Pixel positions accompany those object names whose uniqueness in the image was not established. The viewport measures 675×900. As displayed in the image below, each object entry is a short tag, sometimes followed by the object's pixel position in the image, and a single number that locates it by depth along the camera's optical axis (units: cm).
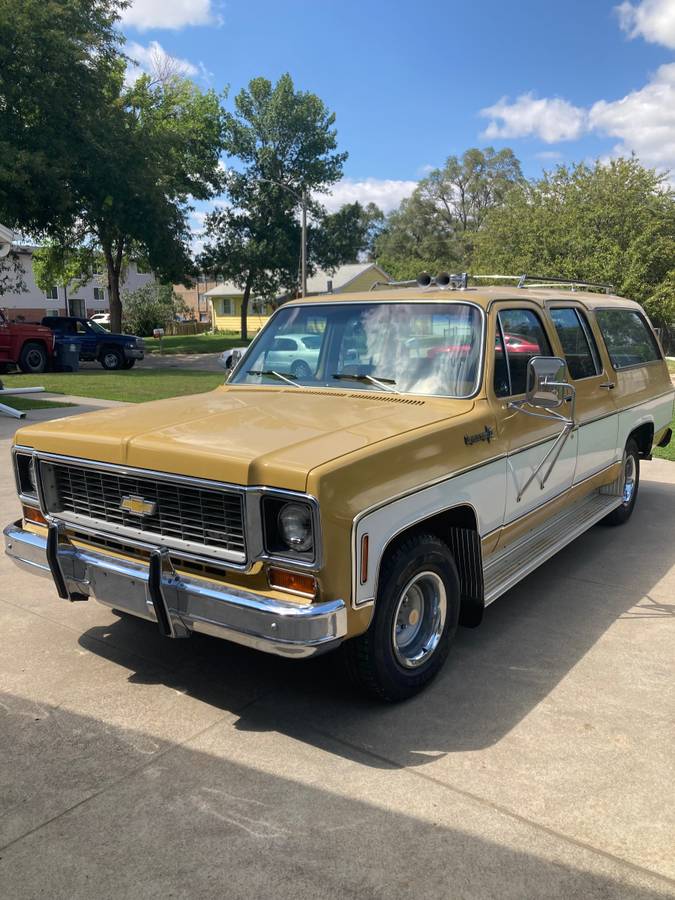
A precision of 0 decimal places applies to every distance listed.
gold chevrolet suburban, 290
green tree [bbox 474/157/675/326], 2770
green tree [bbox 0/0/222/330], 2298
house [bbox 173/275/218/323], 8131
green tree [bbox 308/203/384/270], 4584
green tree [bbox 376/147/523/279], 7219
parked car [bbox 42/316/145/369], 2475
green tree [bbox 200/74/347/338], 4409
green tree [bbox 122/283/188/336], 5266
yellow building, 5859
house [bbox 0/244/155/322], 5228
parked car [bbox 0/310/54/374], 2016
